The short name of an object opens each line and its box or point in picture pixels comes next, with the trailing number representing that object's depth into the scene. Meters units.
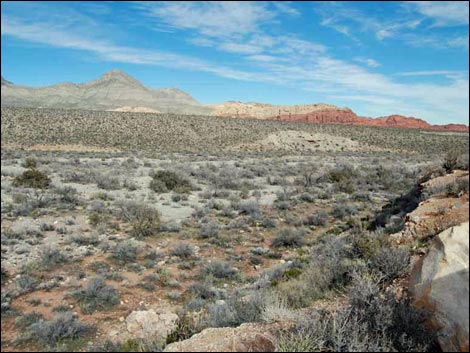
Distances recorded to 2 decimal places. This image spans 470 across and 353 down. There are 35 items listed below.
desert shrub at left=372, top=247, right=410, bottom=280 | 5.75
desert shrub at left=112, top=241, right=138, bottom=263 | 10.53
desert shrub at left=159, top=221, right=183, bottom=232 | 13.33
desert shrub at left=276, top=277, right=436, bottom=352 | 3.56
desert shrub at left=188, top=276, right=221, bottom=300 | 8.49
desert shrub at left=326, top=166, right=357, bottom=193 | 22.11
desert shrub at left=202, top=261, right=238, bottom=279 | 9.76
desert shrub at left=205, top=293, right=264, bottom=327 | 5.56
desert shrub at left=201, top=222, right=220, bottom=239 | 12.89
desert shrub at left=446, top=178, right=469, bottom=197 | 7.49
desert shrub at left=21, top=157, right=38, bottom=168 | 24.71
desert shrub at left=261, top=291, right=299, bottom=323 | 4.93
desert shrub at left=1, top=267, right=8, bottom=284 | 8.68
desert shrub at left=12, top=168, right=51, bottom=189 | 18.27
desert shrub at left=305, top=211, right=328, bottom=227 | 15.04
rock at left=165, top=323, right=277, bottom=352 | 4.12
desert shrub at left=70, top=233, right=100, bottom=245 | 11.45
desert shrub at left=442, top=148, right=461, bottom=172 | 11.19
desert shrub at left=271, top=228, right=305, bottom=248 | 12.45
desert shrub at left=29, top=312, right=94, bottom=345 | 6.55
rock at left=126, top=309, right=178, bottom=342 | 6.61
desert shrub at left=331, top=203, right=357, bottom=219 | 16.38
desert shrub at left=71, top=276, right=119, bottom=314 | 7.82
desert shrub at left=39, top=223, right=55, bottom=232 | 12.29
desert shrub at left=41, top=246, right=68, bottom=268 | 9.73
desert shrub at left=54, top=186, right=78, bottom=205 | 16.08
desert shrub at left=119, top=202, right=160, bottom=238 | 12.65
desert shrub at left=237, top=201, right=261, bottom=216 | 15.99
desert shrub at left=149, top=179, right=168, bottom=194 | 19.69
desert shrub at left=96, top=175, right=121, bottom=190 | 19.63
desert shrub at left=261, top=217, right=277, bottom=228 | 14.49
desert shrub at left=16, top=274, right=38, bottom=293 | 8.29
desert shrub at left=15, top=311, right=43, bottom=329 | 7.03
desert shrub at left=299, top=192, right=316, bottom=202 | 19.33
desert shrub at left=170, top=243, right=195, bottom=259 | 11.00
